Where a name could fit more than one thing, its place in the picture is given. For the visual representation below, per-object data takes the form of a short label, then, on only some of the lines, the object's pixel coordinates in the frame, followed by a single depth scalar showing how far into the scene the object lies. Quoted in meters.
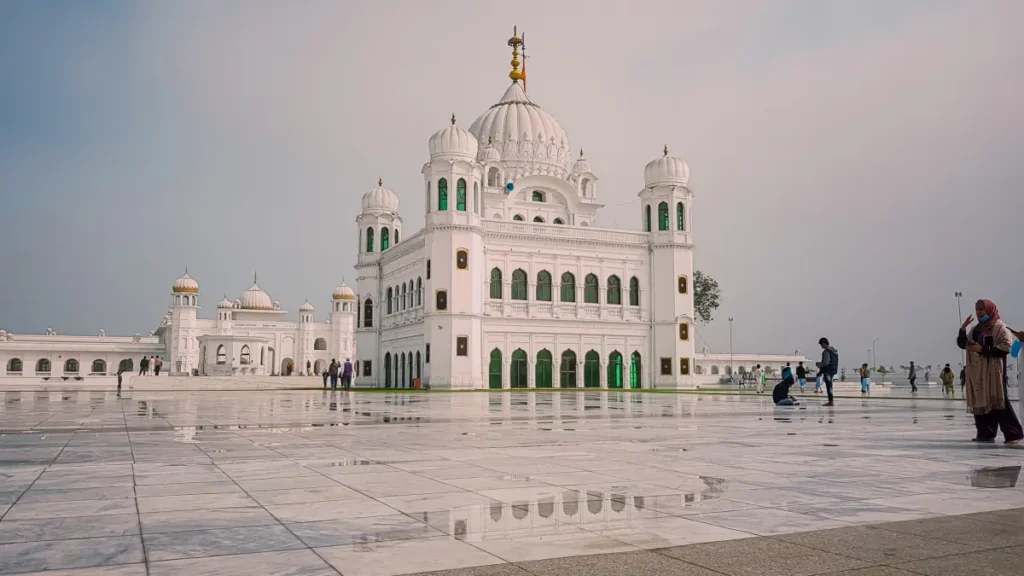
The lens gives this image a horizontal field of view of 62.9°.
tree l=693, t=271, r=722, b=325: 60.62
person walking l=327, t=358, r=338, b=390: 38.66
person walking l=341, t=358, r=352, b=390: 35.38
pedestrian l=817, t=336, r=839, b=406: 19.38
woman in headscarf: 9.45
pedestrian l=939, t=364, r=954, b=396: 33.12
